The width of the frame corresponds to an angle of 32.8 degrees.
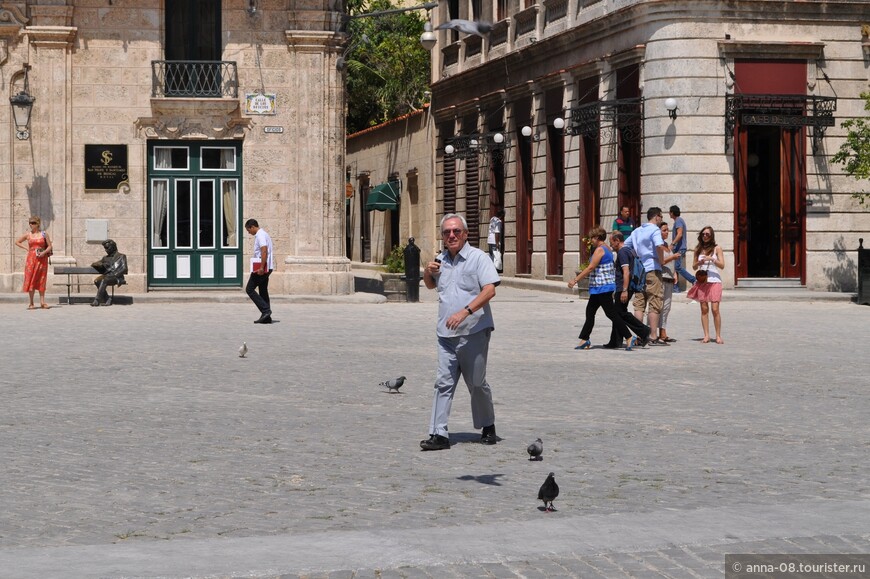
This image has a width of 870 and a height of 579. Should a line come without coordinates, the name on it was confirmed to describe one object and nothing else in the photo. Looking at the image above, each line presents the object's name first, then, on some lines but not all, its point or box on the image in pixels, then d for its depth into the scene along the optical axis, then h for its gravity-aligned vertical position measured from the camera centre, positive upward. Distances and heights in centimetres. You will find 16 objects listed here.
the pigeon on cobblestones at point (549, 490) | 730 -123
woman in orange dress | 2662 -26
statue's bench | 2853 -74
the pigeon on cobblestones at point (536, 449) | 883 -124
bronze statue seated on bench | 2809 -46
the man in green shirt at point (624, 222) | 2894 +39
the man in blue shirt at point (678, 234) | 2472 +13
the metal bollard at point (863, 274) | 2819 -65
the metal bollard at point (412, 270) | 2969 -54
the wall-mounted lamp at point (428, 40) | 3131 +432
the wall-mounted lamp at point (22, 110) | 2912 +269
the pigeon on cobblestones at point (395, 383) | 1281 -122
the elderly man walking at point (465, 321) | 1005 -54
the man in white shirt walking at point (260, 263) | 2314 -29
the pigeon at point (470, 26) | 3042 +459
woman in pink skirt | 1947 -44
